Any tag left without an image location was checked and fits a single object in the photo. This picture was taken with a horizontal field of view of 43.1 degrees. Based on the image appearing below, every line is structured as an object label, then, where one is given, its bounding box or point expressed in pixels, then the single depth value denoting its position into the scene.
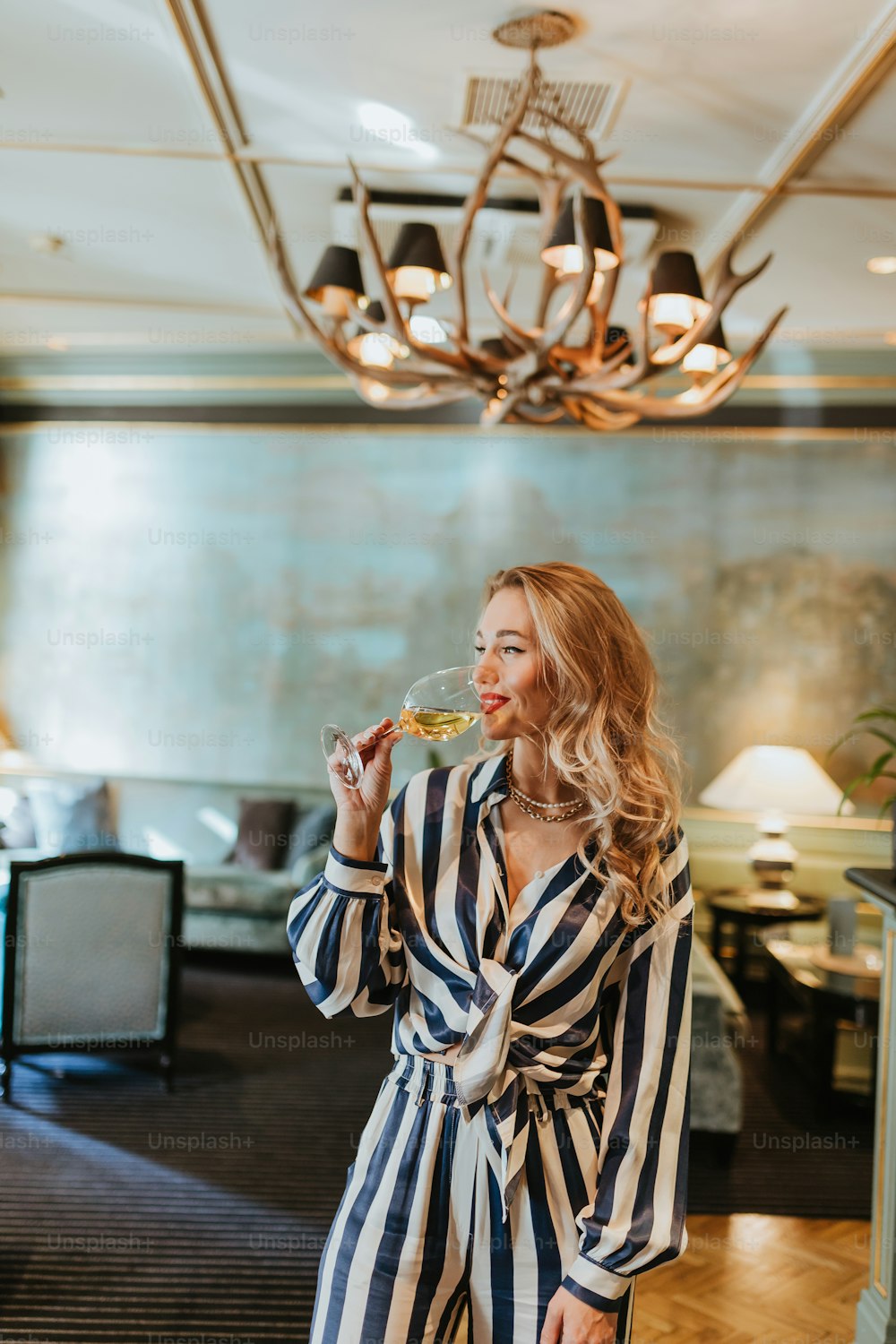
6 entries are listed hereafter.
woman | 1.31
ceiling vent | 3.29
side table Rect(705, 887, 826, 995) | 5.26
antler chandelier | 2.97
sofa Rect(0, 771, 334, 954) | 5.63
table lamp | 5.34
